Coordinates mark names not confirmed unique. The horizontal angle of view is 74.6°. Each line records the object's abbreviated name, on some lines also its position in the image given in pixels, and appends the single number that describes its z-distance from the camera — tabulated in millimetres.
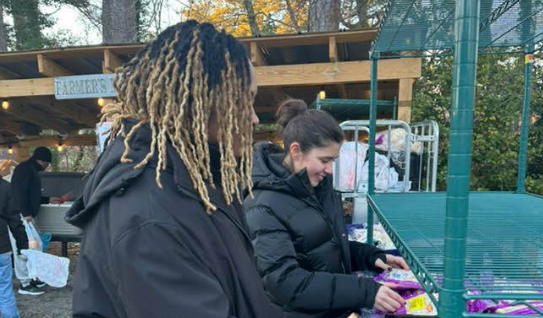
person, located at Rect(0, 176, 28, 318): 3947
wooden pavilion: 4086
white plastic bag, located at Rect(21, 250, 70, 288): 4234
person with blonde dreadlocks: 739
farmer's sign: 4184
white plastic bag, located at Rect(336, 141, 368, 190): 3475
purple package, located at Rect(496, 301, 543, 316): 1164
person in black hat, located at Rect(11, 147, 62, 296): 5047
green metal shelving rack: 715
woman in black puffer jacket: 1435
